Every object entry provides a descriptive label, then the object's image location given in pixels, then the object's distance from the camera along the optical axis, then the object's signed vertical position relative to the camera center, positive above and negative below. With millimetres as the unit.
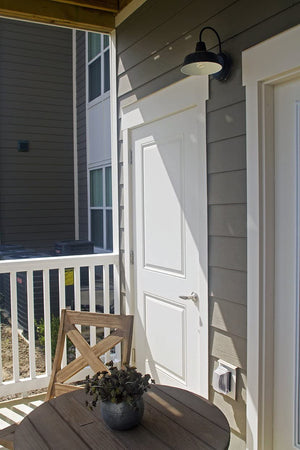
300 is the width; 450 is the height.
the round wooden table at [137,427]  1377 -749
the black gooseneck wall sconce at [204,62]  1993 +691
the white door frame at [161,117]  2426 +611
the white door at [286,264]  1909 -259
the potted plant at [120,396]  1402 -608
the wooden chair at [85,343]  2094 -657
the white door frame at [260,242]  1994 -159
